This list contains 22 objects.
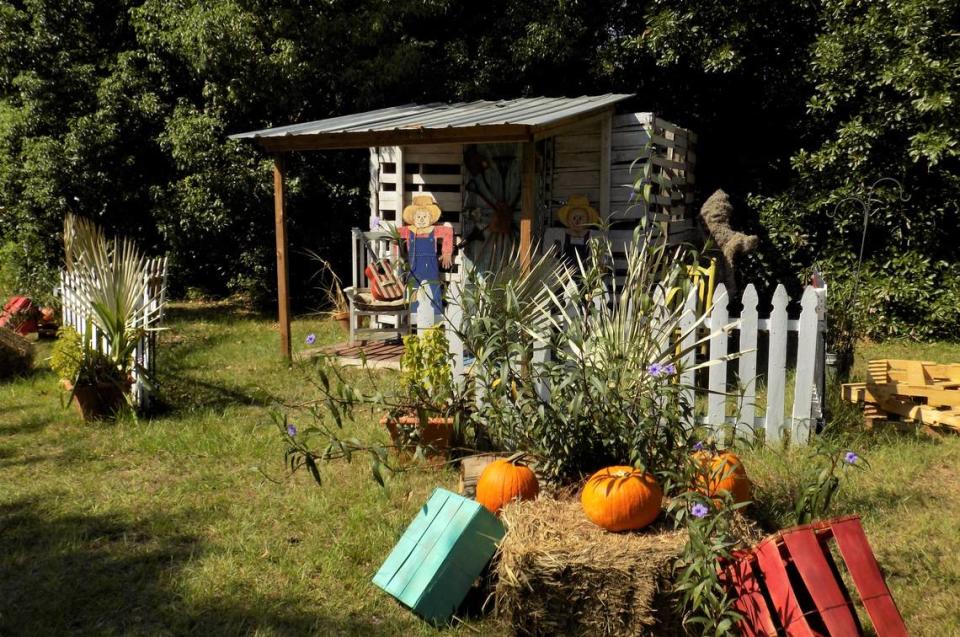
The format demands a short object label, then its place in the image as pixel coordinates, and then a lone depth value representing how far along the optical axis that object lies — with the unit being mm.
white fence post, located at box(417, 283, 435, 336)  5079
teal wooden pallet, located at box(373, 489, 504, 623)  3129
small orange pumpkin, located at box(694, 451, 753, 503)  3348
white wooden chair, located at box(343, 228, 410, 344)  8070
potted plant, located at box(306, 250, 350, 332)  9594
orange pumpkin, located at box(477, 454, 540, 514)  3498
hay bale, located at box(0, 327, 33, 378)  7305
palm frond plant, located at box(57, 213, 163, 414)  5805
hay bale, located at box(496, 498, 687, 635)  2951
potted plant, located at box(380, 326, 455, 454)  4410
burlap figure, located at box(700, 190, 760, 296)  7973
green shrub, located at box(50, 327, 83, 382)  5672
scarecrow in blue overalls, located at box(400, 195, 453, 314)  8602
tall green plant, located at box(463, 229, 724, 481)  3484
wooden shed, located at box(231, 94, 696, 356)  7410
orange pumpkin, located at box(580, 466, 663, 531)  3131
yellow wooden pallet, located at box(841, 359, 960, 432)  5504
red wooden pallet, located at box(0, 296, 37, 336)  9088
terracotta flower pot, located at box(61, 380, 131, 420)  5801
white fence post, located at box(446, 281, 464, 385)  5023
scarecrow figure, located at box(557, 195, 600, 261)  8766
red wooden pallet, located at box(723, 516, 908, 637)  2758
